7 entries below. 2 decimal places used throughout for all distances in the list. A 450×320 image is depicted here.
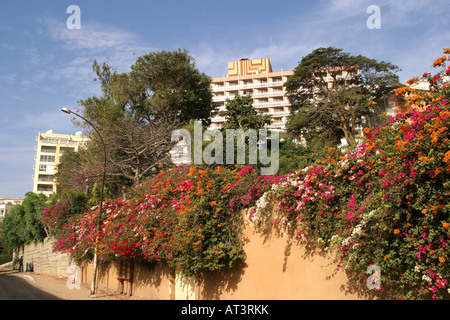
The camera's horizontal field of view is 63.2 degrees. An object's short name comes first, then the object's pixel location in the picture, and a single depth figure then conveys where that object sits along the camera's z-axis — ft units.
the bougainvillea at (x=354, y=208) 18.67
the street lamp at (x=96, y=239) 46.78
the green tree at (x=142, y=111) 71.82
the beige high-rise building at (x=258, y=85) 216.74
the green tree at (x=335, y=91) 84.43
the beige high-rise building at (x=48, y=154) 247.29
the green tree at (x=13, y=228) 109.46
